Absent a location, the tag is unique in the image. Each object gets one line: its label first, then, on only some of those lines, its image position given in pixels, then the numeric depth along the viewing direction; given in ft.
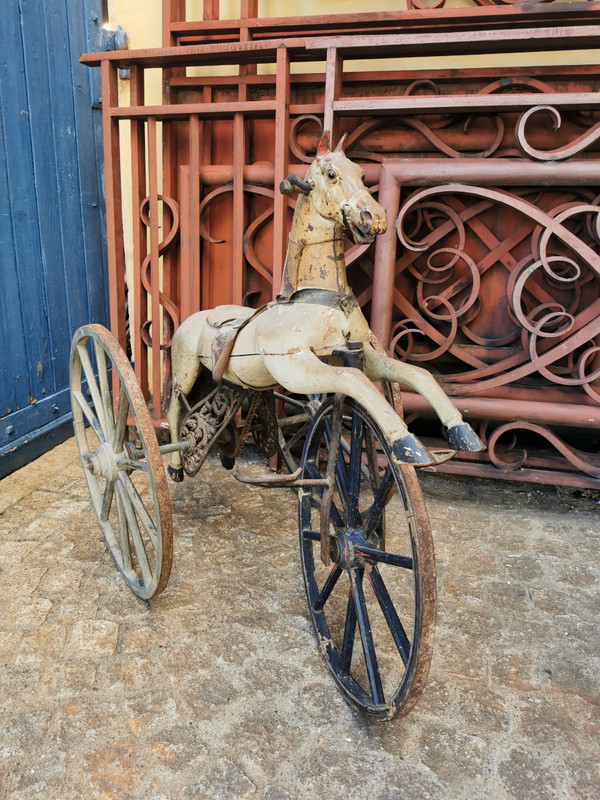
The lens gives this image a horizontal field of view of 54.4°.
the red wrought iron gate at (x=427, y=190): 8.12
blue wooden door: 9.62
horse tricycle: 4.79
